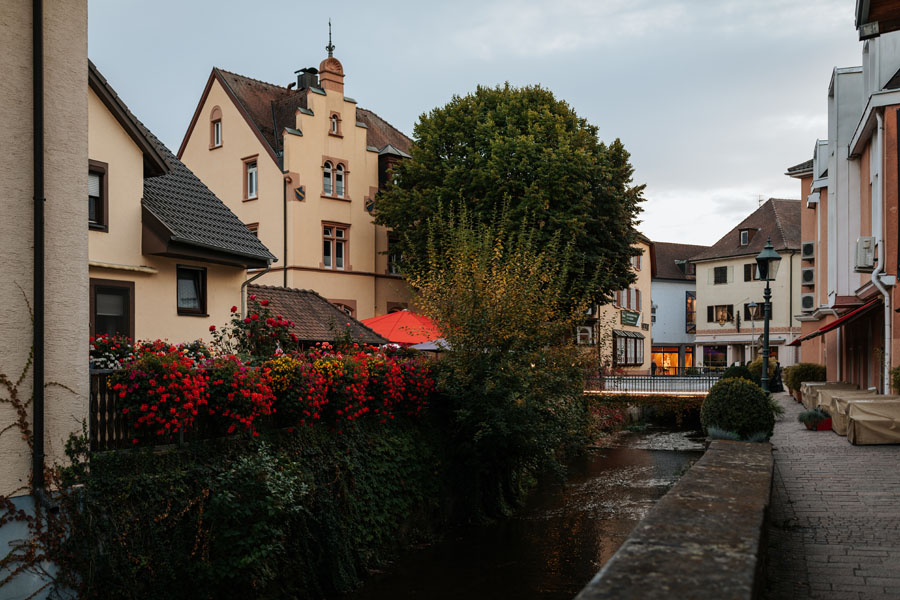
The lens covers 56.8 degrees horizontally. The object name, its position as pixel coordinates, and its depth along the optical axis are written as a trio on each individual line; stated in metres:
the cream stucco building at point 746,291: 61.94
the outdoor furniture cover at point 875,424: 15.18
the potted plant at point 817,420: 19.12
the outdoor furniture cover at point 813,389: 24.29
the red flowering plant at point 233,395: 10.70
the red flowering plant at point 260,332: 14.90
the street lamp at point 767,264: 20.80
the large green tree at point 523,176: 30.72
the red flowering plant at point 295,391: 11.91
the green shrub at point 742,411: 12.95
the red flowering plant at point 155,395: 9.73
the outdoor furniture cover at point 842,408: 16.75
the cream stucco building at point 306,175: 33.62
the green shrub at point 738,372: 32.41
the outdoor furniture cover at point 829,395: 19.80
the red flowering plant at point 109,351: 10.57
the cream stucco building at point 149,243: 17.89
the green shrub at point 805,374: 34.81
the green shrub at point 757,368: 35.59
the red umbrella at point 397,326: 23.69
